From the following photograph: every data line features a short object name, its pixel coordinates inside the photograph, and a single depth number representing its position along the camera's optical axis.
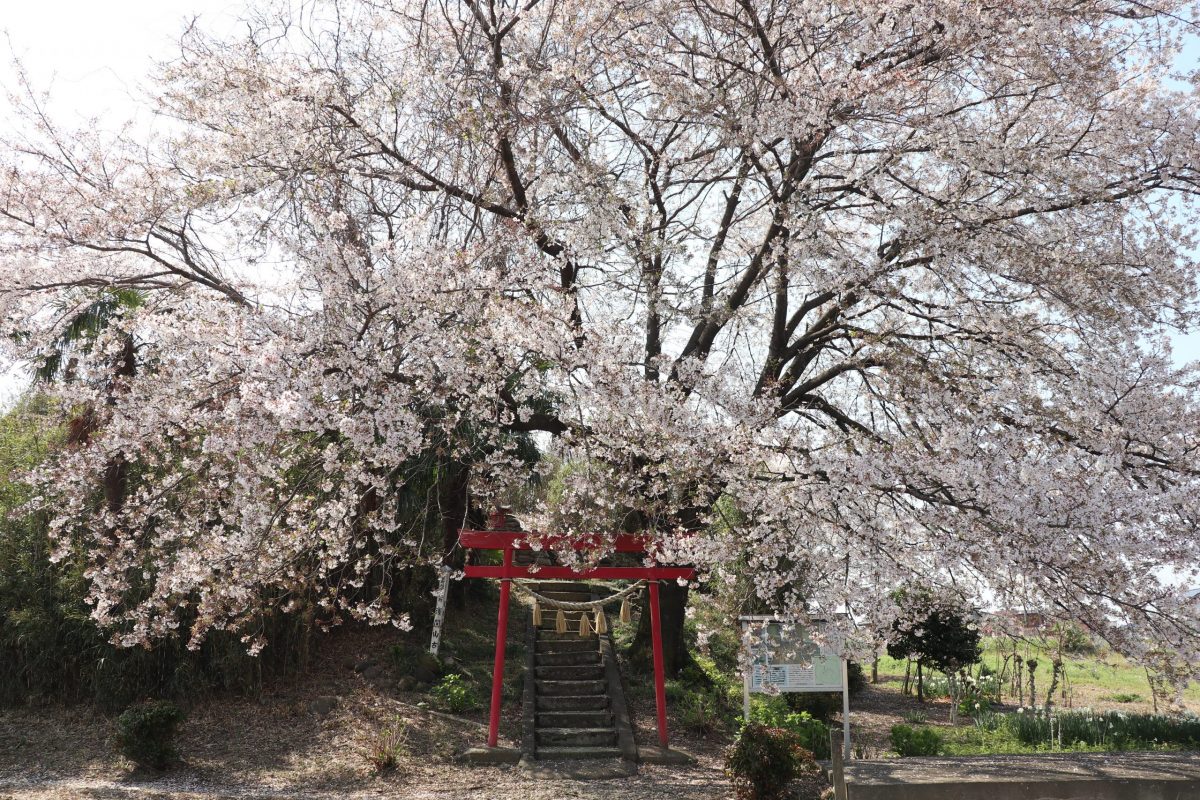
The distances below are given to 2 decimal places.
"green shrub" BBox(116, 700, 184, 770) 7.41
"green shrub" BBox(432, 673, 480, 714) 9.19
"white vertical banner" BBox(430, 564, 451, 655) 9.62
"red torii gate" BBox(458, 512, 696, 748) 7.84
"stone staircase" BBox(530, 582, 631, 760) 8.41
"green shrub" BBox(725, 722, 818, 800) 6.67
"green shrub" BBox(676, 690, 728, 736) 9.12
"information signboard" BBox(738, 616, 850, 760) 8.23
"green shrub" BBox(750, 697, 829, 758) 8.32
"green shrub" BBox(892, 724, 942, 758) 8.43
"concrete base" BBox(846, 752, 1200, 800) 5.65
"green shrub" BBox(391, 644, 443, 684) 9.91
